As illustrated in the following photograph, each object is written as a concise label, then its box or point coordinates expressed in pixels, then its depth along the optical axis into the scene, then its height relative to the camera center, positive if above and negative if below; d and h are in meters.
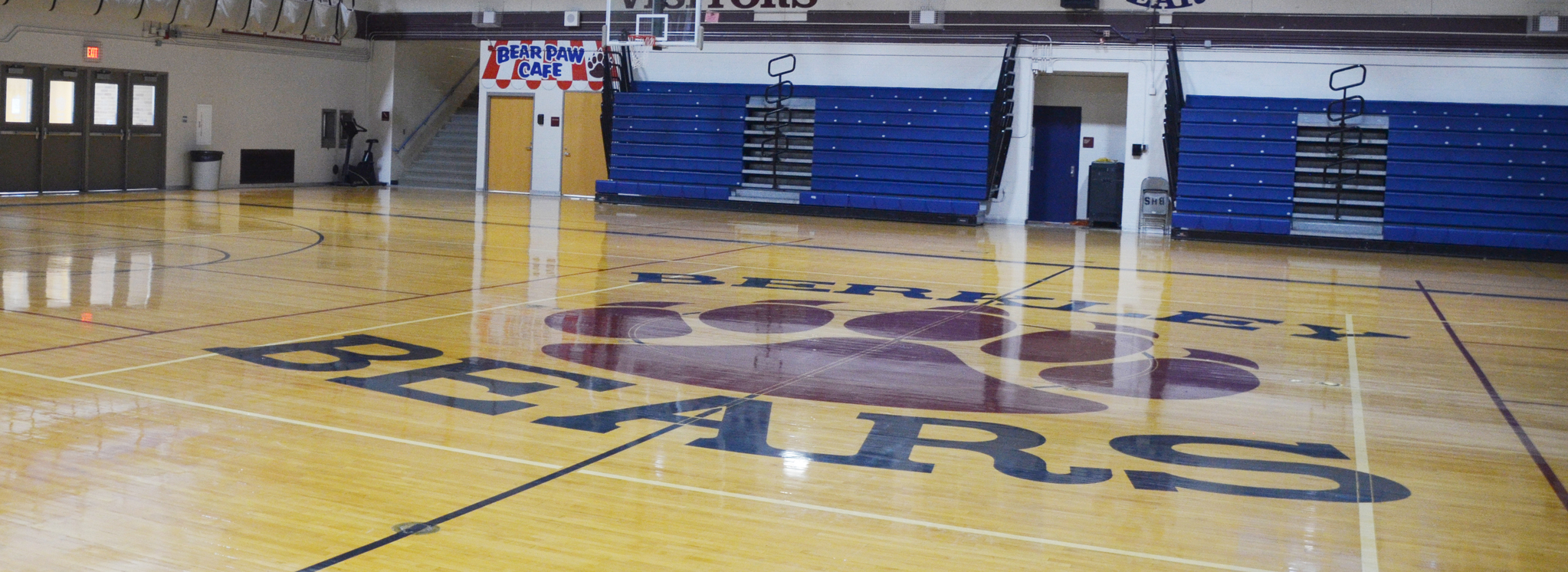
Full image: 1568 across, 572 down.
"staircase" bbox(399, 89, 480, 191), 22.14 +0.81
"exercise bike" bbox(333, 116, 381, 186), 21.34 +0.51
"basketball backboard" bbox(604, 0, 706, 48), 16.70 +2.66
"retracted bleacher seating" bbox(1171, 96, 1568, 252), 14.88 +0.95
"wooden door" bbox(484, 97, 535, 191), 21.19 +1.06
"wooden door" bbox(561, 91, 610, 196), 20.62 +1.09
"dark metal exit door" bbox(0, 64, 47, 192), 15.74 +0.75
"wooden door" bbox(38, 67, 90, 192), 16.28 +0.74
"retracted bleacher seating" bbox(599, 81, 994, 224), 17.38 +1.03
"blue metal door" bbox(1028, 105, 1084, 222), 17.98 +0.99
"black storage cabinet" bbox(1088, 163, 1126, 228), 17.23 +0.57
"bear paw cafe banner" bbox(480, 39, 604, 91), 20.41 +2.44
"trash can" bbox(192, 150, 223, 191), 18.33 +0.33
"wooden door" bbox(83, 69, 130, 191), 16.88 +0.81
